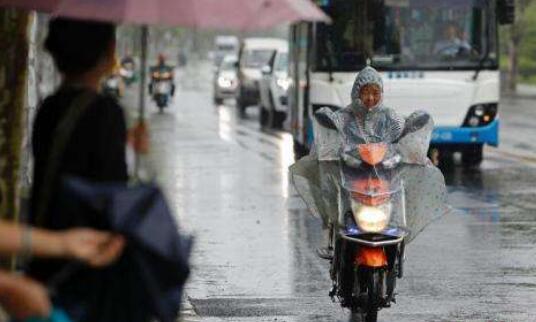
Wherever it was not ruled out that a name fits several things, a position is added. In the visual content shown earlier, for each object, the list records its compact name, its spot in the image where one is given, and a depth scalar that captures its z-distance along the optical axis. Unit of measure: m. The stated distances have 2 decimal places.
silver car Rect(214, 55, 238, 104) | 48.06
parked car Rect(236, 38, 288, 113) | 40.62
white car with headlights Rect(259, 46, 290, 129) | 33.12
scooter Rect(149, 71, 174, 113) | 39.94
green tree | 54.75
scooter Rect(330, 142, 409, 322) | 9.27
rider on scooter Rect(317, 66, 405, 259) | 9.73
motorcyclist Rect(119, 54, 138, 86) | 55.03
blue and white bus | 20.77
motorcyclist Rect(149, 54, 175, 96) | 41.28
